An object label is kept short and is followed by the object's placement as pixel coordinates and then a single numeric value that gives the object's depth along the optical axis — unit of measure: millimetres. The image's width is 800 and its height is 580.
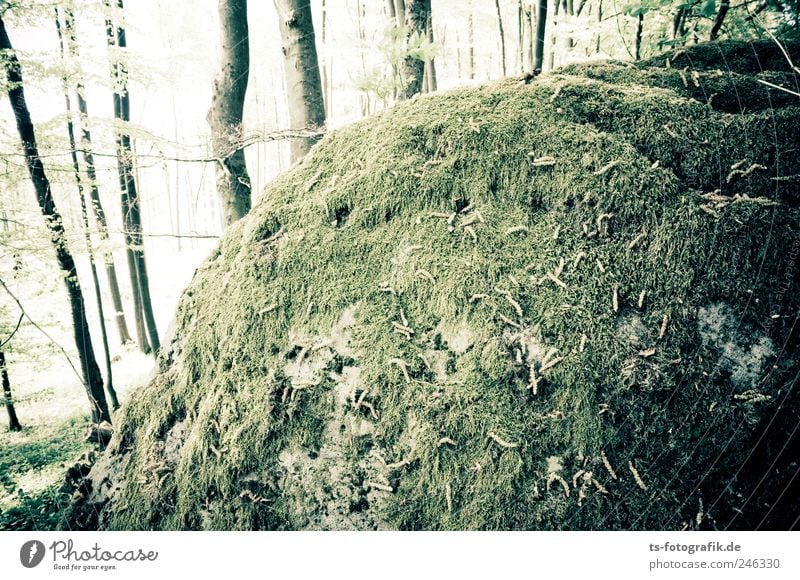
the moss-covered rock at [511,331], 1429
